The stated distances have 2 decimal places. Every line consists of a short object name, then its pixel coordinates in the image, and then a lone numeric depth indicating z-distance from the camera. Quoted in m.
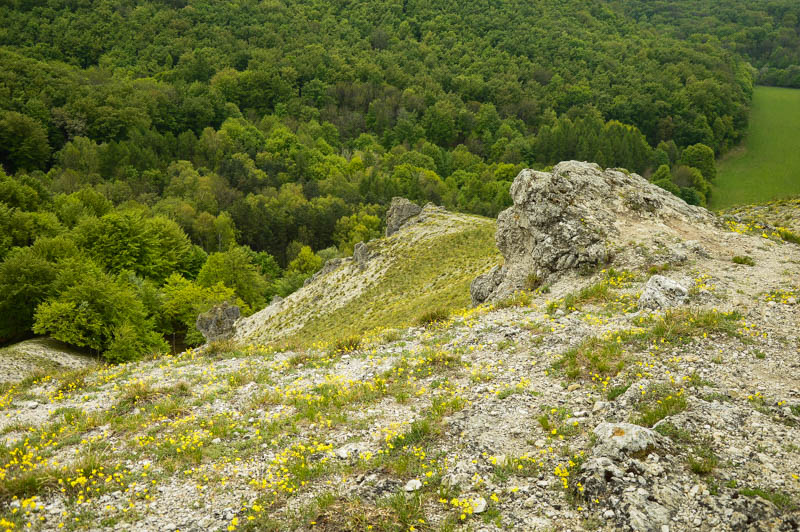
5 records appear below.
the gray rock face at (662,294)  18.25
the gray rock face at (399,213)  74.66
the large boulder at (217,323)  57.59
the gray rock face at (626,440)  10.47
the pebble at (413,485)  10.55
